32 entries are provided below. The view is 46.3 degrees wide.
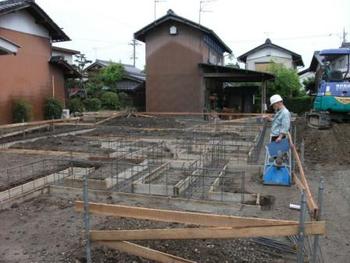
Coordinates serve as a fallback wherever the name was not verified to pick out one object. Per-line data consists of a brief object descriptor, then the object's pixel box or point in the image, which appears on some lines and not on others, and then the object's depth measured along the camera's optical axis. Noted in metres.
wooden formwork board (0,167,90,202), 5.69
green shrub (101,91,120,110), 24.53
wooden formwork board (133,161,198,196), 5.90
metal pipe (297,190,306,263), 2.85
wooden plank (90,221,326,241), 2.94
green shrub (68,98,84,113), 20.62
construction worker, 6.39
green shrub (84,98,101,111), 23.59
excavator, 12.52
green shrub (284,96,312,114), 26.79
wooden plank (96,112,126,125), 16.83
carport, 21.38
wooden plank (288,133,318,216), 3.50
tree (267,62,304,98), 28.06
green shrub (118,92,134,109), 25.73
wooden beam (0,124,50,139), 12.02
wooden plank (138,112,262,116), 20.30
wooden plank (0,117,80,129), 12.59
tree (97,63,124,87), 27.41
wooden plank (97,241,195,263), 3.35
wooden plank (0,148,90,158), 8.77
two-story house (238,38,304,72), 35.62
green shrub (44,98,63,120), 18.06
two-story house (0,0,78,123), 15.84
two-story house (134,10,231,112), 22.31
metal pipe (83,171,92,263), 3.37
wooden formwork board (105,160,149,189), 6.27
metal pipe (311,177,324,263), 3.03
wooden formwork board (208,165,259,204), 5.62
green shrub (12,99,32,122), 16.00
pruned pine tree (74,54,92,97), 29.08
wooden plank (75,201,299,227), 3.17
